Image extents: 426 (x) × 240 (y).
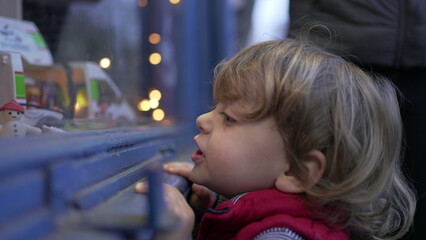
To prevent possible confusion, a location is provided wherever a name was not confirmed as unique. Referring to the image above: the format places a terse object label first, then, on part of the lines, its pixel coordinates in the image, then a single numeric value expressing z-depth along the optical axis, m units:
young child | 0.78
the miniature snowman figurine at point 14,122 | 0.65
